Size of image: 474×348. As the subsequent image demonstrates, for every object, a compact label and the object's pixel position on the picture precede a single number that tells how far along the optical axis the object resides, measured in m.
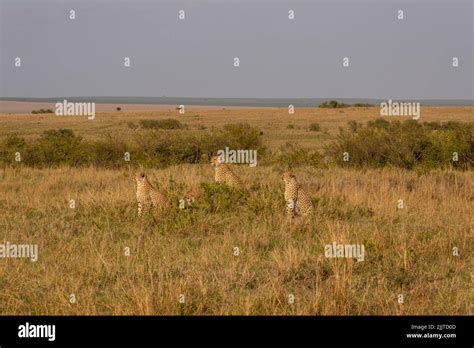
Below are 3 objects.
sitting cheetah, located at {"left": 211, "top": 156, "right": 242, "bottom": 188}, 19.53
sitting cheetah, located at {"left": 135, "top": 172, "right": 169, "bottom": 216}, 16.87
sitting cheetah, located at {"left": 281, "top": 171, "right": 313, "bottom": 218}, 16.73
